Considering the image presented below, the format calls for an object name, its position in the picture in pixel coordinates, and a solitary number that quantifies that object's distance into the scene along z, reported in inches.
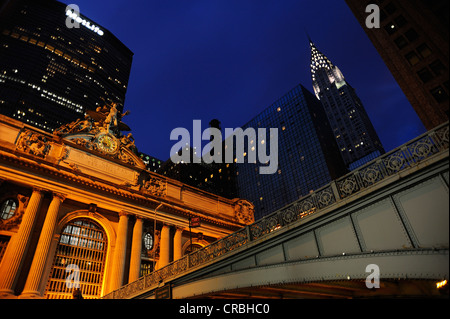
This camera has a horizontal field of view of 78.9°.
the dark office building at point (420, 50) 1187.3
